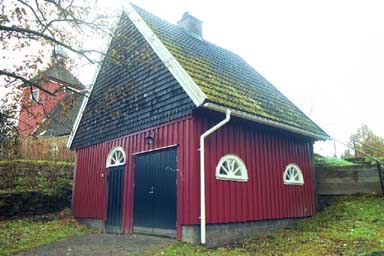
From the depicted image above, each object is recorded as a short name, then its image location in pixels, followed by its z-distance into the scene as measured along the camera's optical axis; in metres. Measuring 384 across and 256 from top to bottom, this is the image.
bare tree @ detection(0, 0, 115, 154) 7.09
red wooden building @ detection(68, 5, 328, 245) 7.54
